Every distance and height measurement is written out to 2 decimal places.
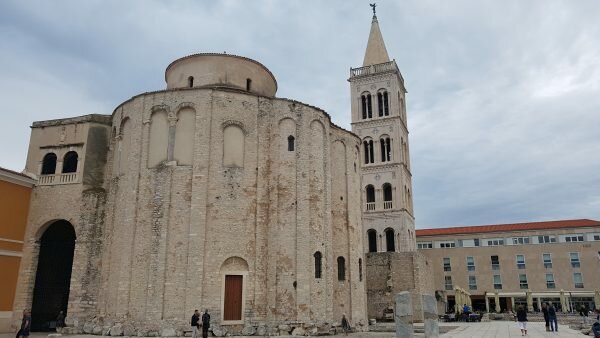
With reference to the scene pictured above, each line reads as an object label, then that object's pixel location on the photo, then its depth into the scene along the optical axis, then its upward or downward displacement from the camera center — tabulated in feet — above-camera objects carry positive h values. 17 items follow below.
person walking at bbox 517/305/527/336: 64.95 -2.33
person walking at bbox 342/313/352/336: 77.15 -3.53
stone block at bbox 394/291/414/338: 41.55 -1.24
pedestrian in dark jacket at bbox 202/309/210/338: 58.80 -2.54
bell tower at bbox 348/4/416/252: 146.51 +46.65
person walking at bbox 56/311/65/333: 73.51 -3.08
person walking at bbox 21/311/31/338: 54.51 -2.56
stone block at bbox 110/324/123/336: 67.00 -3.69
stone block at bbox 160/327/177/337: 64.85 -3.84
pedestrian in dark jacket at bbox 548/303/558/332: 72.79 -1.93
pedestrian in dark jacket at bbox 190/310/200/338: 58.70 -2.42
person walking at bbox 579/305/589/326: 92.78 -2.82
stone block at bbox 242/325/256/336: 67.15 -3.85
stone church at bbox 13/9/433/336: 69.05 +13.61
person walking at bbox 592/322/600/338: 45.88 -2.54
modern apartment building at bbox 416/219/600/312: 181.57 +15.51
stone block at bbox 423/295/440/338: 48.39 -1.44
